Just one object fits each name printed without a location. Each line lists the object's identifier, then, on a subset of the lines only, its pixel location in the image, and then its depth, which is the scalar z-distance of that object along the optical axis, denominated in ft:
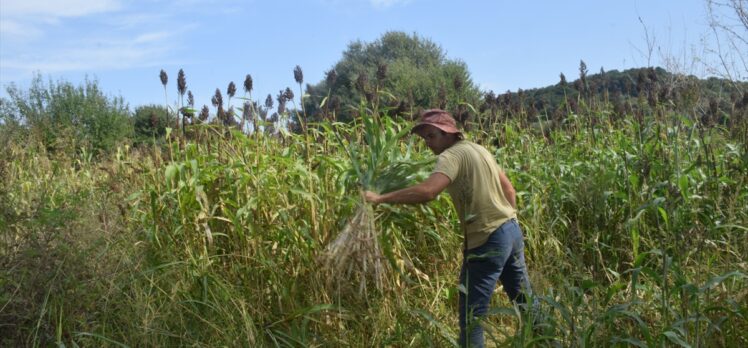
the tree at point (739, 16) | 24.54
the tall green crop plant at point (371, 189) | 10.53
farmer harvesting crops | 11.76
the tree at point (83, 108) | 70.95
